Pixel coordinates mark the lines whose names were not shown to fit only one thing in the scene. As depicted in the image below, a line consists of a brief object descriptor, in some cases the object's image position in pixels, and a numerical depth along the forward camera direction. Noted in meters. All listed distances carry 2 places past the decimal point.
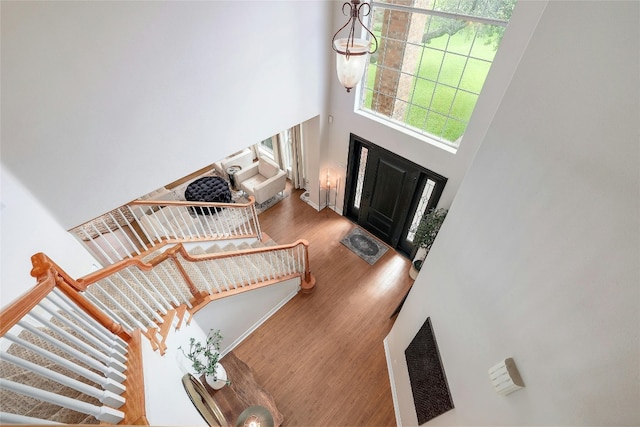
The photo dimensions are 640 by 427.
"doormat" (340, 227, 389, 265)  5.19
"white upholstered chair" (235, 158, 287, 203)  5.90
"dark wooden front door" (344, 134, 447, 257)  4.25
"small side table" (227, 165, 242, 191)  6.65
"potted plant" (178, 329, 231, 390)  2.66
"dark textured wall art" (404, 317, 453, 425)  2.29
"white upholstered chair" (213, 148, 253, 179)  6.80
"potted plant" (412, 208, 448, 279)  3.93
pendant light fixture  2.37
